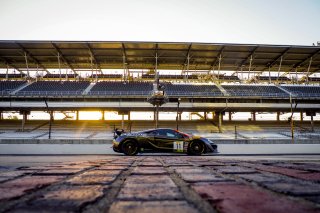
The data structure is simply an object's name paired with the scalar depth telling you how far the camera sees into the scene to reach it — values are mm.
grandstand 28859
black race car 9641
